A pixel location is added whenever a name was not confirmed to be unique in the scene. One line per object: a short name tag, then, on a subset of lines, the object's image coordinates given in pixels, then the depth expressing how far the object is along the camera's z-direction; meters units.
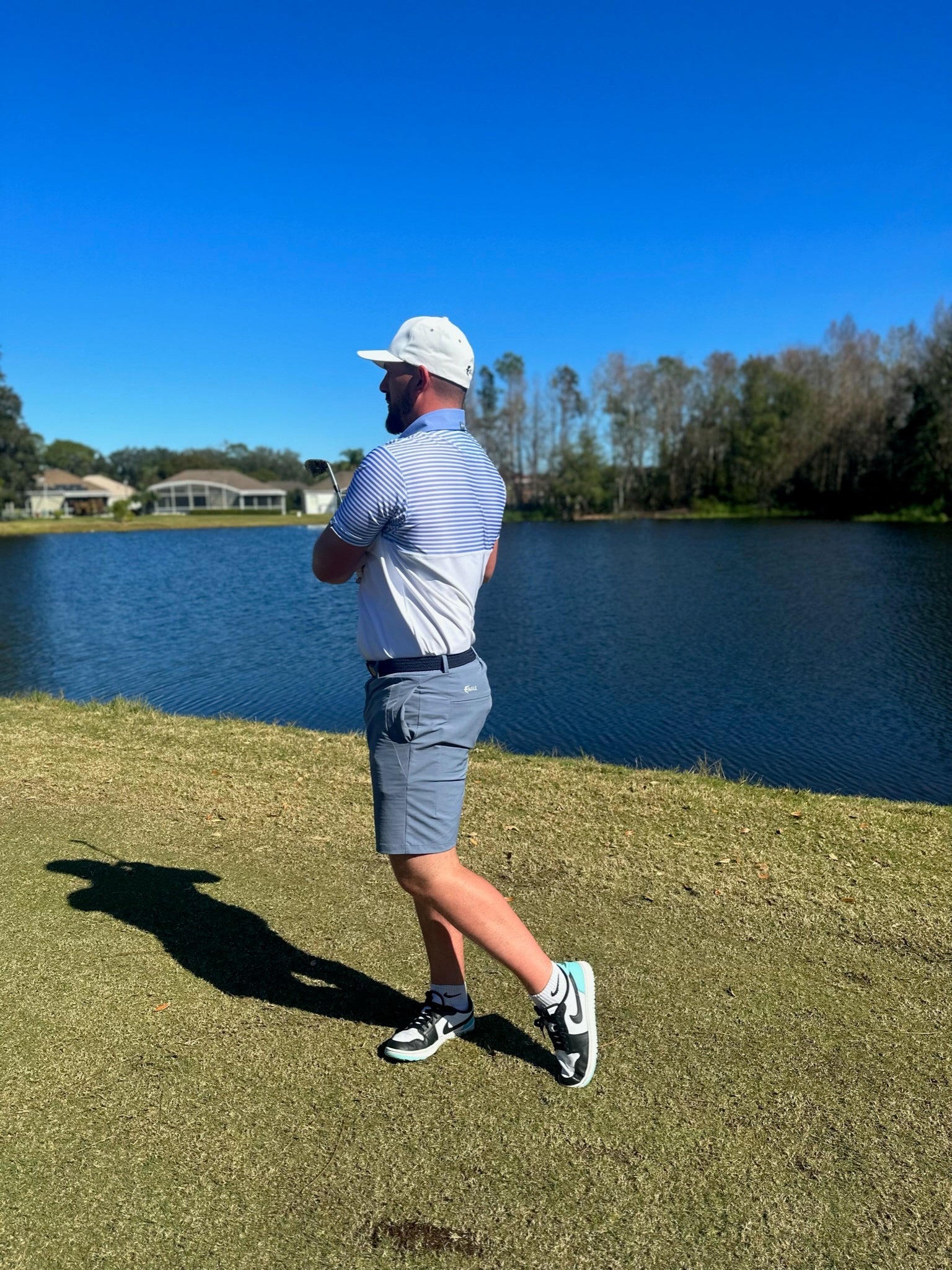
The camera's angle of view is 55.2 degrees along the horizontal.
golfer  2.63
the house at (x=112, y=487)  115.13
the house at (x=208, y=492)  111.00
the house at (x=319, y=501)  108.31
